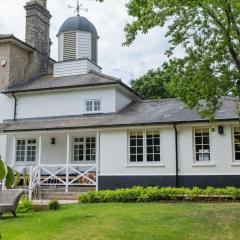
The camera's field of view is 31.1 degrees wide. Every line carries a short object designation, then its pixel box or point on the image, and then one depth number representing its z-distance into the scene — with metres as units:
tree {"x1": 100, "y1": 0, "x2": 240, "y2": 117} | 12.38
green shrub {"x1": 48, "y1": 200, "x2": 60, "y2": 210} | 14.72
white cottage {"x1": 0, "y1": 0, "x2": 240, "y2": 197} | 19.22
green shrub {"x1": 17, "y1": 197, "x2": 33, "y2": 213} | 14.83
